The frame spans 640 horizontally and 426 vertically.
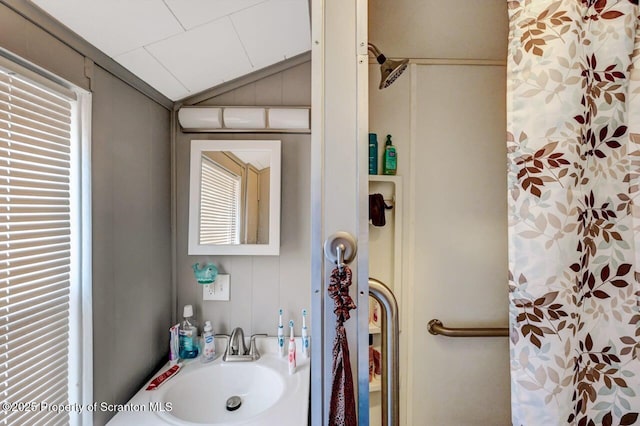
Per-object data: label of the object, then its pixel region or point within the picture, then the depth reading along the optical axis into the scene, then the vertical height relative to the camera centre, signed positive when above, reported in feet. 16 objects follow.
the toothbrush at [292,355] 3.72 -2.11
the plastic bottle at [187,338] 4.05 -2.00
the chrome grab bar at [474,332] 3.14 -1.47
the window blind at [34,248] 2.14 -0.34
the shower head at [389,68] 2.54 +1.43
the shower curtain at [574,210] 1.73 +0.00
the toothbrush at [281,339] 4.05 -2.00
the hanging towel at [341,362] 1.50 -0.90
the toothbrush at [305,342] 4.05 -2.06
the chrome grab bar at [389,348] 1.80 -0.98
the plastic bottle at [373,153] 3.29 +0.73
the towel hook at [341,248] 1.62 -0.23
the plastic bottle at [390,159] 3.28 +0.66
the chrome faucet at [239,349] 3.97 -2.16
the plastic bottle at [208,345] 3.98 -2.08
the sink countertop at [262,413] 2.91 -2.34
